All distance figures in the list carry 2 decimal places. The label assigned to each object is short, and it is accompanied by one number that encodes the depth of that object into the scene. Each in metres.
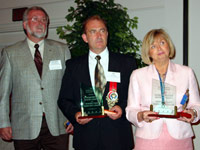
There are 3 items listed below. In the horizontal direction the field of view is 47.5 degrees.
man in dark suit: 2.13
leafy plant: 2.90
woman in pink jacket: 1.86
